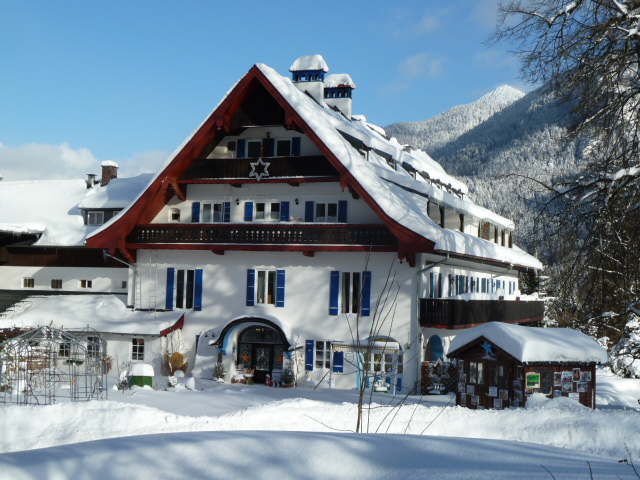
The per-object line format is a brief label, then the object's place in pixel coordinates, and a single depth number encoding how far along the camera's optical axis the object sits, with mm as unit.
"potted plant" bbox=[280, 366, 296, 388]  27891
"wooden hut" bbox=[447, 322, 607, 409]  19016
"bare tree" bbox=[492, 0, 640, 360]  13008
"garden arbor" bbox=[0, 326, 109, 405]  22016
